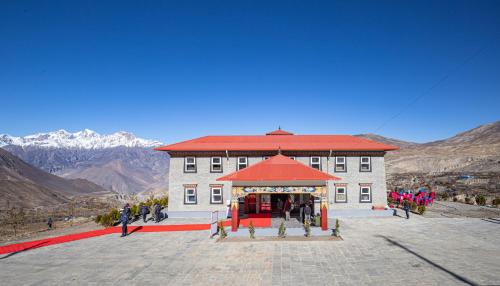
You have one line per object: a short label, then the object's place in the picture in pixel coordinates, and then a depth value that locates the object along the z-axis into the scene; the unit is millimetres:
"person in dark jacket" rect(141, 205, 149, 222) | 24697
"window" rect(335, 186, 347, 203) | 26838
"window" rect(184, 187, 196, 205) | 27109
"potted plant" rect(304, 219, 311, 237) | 18453
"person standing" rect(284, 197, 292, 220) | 22609
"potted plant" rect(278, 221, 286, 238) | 18344
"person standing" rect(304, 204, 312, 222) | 20284
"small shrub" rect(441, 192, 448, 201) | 37606
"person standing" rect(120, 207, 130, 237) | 20116
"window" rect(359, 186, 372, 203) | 26953
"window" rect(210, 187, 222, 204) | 27000
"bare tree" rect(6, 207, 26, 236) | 39653
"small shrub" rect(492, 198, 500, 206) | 30672
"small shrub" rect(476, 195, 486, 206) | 31312
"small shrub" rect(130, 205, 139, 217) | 26772
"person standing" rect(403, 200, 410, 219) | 24092
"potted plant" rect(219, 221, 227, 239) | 18208
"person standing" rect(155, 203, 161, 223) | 24133
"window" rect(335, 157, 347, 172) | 27312
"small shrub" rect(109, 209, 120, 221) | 23562
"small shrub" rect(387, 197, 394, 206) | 31912
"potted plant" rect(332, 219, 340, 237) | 18234
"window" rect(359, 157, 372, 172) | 27297
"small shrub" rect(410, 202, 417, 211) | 27603
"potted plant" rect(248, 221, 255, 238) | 18234
